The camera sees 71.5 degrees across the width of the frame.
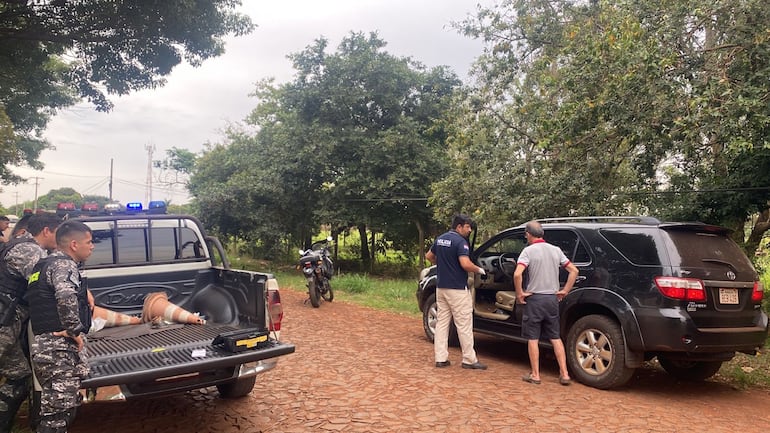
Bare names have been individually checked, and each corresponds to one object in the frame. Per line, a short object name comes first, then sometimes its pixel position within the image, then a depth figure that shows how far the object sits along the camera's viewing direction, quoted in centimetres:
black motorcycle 1061
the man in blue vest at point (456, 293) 607
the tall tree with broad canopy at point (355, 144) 1725
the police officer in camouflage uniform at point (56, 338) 327
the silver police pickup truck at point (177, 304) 367
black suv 487
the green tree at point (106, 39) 1144
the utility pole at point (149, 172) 5538
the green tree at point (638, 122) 671
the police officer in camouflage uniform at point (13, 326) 371
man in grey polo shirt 550
